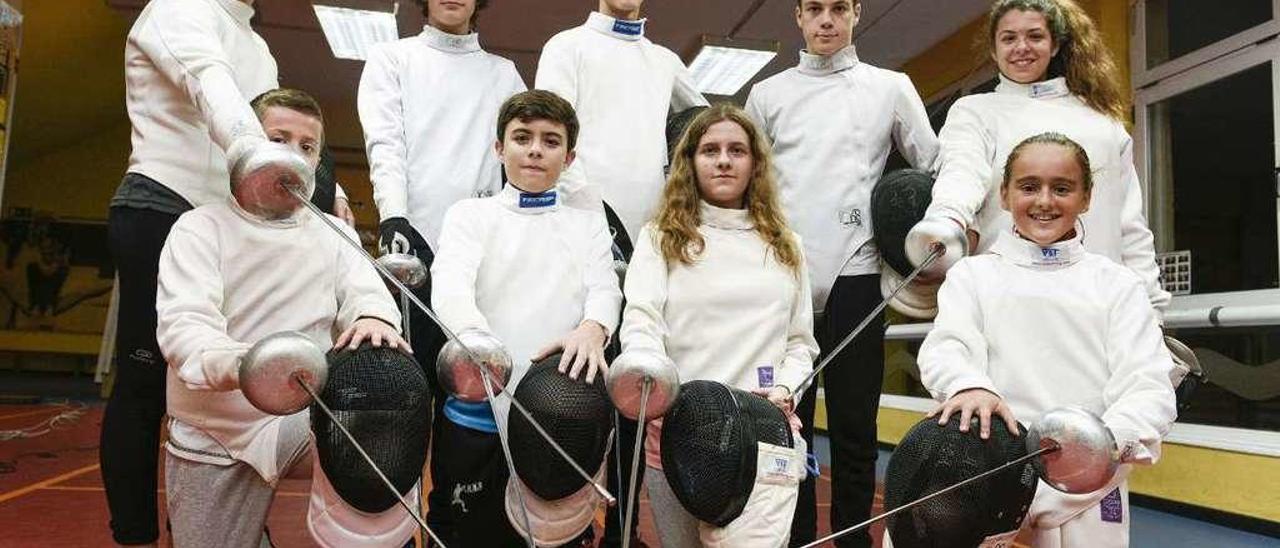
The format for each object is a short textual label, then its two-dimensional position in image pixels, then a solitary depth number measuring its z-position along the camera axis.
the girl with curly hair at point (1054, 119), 1.76
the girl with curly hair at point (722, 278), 1.61
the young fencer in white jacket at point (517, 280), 1.54
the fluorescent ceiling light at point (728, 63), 6.02
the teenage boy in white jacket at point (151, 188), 1.54
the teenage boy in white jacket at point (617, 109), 1.88
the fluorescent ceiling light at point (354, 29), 5.71
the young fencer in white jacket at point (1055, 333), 1.40
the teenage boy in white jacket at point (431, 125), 1.81
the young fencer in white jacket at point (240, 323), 1.33
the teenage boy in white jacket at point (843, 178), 1.90
